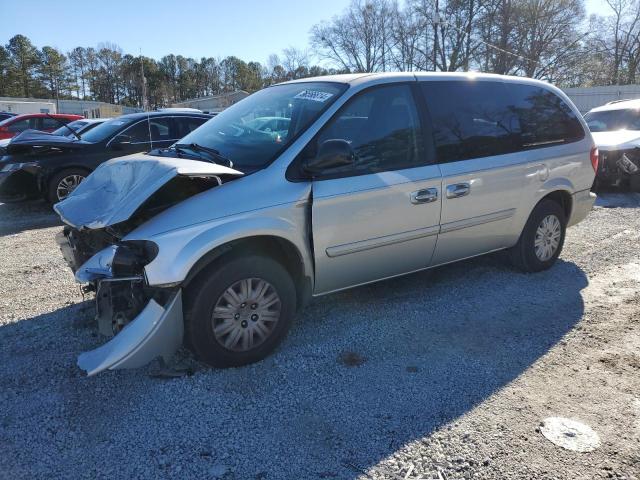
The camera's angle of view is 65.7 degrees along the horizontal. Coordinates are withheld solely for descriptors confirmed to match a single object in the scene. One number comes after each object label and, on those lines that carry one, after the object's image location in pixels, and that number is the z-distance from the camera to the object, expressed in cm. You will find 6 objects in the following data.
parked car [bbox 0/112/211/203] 769
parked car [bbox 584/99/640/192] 927
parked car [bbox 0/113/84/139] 1498
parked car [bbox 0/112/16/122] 2048
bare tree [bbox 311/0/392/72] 5966
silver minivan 298
